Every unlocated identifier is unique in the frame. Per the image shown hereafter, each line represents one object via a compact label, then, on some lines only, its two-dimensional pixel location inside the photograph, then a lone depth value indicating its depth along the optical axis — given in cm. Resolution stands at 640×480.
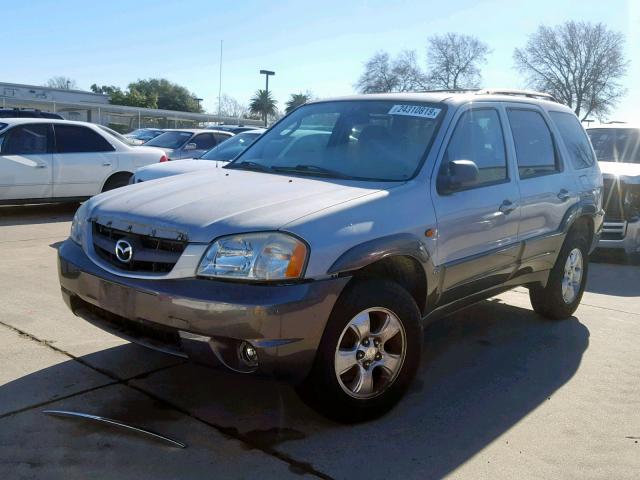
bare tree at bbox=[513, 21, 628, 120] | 4641
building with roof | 4316
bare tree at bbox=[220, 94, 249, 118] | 8400
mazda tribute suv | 316
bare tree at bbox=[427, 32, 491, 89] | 5722
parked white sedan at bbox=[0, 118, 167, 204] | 1002
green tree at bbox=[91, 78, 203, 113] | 7331
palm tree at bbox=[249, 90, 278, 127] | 7569
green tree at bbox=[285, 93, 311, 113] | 6339
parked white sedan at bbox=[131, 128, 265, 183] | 831
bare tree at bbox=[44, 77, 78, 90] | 9565
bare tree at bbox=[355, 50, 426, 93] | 5788
